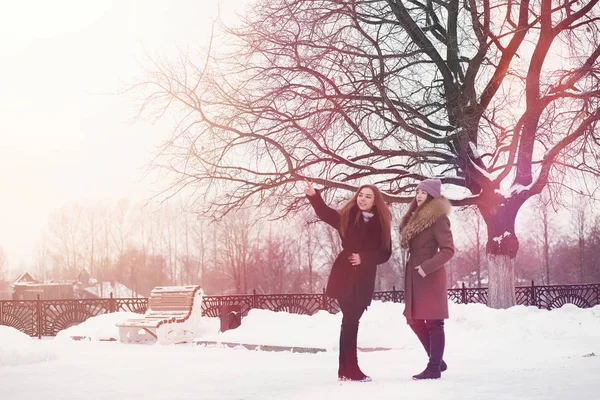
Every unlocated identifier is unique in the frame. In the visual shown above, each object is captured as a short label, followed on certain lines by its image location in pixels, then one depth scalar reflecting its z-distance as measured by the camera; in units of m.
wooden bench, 14.41
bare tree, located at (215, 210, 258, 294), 56.81
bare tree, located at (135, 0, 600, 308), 15.41
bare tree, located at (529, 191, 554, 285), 61.09
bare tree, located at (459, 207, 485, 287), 59.35
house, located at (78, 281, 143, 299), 64.93
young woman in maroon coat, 6.79
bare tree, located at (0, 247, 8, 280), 96.17
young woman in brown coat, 6.66
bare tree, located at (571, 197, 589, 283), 57.53
